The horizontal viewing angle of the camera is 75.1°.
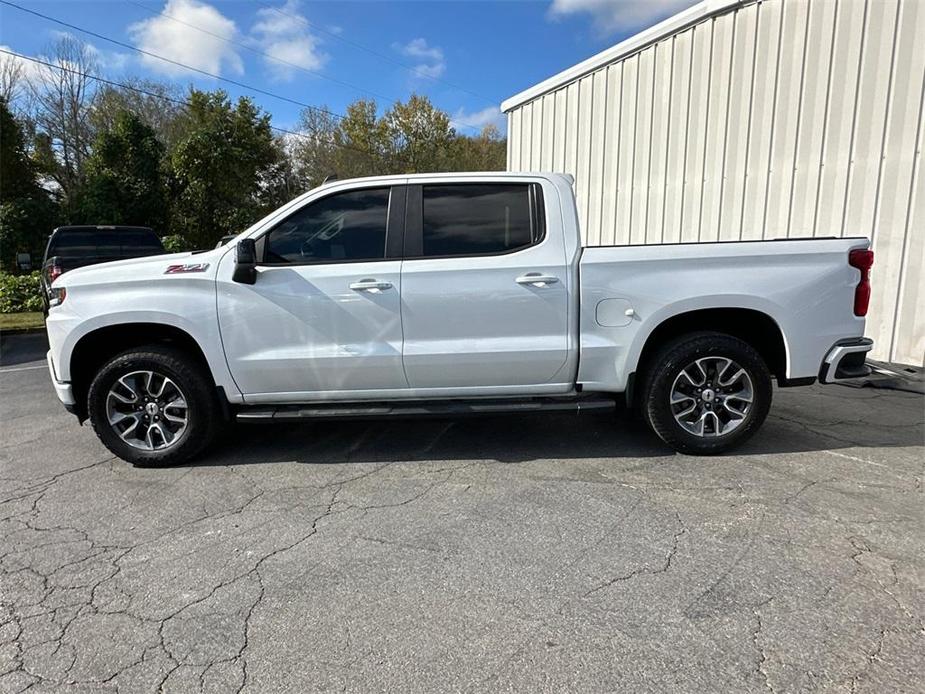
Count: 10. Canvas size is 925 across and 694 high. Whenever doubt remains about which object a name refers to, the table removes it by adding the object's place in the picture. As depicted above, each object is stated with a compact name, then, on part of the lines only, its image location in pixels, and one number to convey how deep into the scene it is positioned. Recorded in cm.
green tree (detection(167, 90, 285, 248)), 2289
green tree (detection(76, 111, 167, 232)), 1980
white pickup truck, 414
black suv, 978
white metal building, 664
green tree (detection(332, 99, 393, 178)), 3831
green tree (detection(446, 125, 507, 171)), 3878
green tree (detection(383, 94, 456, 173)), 3838
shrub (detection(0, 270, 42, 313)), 1391
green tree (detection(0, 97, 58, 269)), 1683
